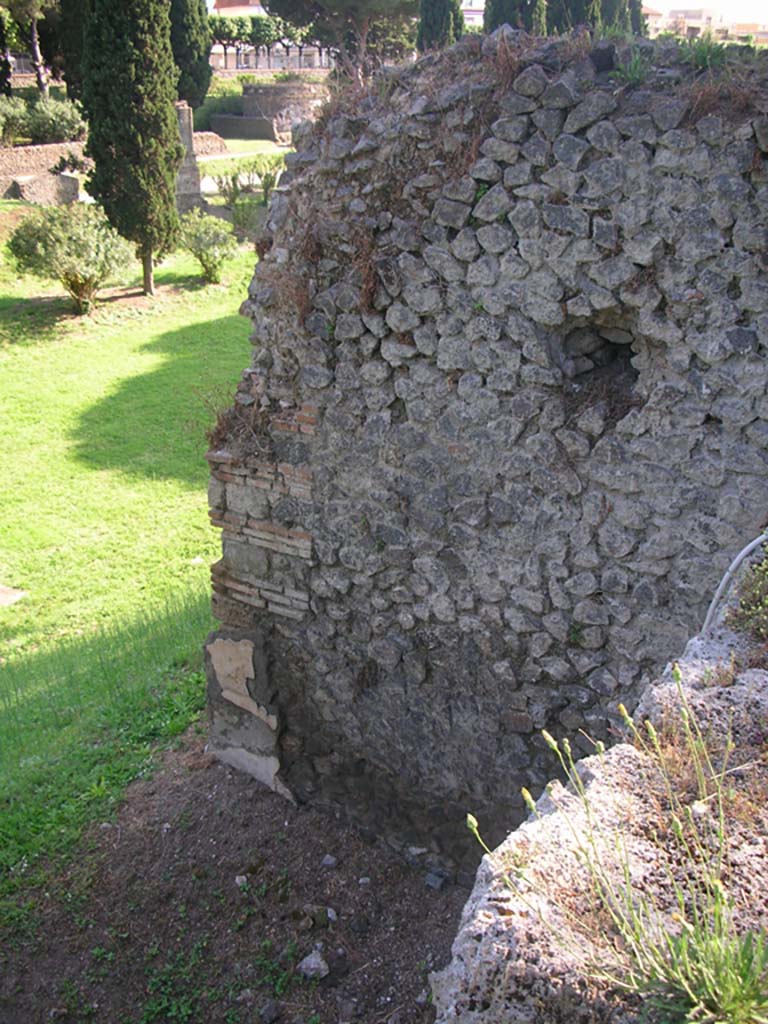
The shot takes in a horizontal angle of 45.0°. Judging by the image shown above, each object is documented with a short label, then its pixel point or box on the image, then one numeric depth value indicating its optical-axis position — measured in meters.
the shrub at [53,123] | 20.84
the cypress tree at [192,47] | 24.22
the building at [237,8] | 51.74
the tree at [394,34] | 26.47
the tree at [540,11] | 15.42
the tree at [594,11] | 16.18
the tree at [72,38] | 20.22
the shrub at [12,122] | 20.56
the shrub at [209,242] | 15.37
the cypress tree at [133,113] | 12.90
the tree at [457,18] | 21.85
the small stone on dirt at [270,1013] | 3.88
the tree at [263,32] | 36.72
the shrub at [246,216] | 17.30
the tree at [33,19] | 21.66
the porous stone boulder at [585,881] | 1.57
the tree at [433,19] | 21.56
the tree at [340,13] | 26.95
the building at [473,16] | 45.97
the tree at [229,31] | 35.78
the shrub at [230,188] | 18.48
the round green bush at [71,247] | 13.50
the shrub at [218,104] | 27.78
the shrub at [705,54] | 3.30
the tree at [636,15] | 21.16
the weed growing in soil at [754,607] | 2.59
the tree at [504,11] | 22.14
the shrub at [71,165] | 18.34
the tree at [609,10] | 22.84
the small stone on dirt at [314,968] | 4.04
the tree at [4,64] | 22.00
